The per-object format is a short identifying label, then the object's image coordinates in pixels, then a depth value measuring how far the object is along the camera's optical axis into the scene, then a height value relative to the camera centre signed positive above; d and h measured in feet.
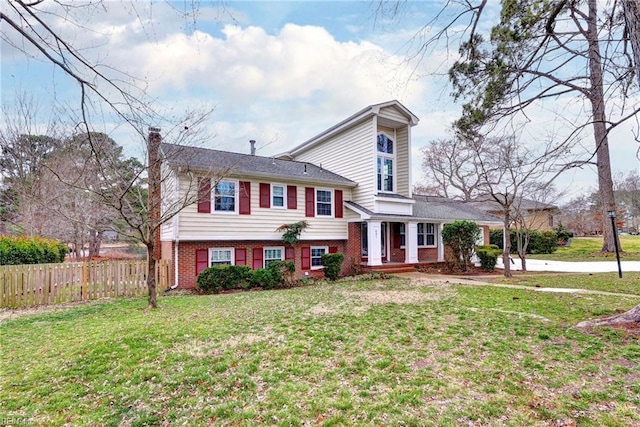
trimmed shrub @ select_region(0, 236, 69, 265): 37.88 -1.21
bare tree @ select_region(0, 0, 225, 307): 10.11 +5.70
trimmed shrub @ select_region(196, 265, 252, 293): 39.68 -4.78
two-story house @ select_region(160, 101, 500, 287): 42.32 +4.45
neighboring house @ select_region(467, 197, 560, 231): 91.60 +5.41
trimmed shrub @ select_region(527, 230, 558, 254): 93.91 -3.26
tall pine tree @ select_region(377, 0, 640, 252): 19.61 +10.92
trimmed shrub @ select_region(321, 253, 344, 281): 48.44 -4.23
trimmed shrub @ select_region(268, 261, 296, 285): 43.16 -4.35
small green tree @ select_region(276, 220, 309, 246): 47.93 +0.66
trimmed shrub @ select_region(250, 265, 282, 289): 42.24 -5.11
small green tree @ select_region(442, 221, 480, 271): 54.70 -1.04
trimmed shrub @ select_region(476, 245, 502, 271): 56.46 -4.11
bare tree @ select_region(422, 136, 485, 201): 100.34 +19.64
